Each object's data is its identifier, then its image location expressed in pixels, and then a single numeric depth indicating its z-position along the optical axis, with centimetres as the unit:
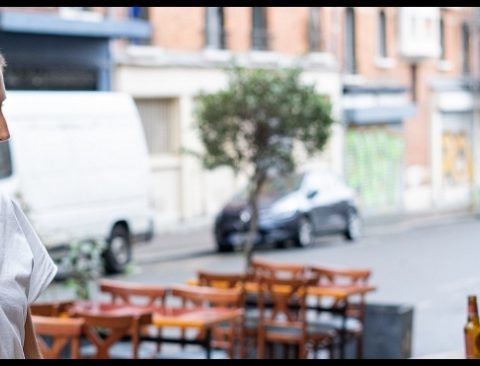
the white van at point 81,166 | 2234
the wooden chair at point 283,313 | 1223
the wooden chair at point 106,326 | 913
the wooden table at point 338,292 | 1251
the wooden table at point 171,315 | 1026
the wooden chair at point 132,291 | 1138
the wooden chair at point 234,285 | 1242
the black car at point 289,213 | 3000
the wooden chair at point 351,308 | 1249
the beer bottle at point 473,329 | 582
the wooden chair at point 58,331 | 880
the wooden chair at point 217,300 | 1087
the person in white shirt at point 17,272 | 320
